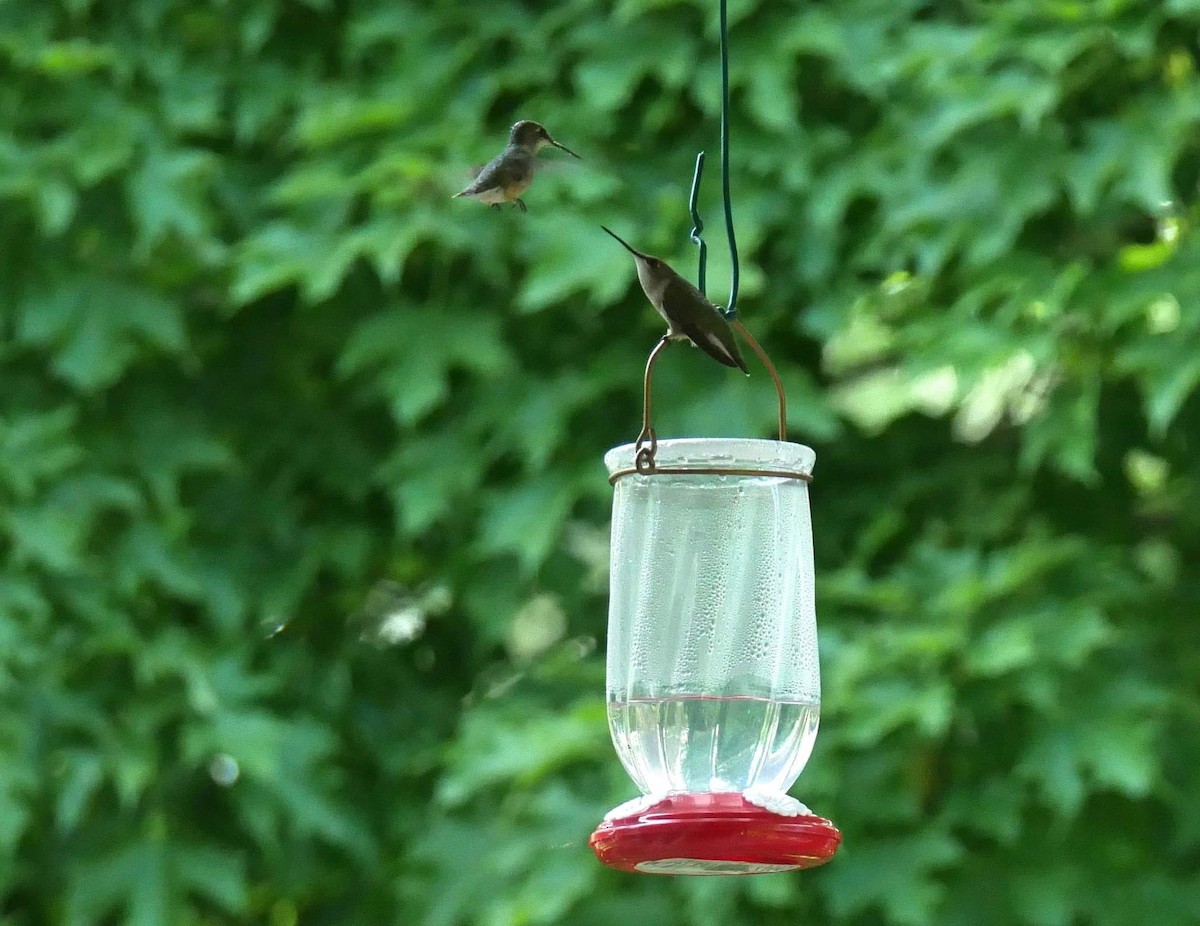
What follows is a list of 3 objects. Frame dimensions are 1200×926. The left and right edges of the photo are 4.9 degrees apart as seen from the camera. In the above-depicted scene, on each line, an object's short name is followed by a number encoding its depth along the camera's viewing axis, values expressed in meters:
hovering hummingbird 6.34
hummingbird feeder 6.41
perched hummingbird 6.30
